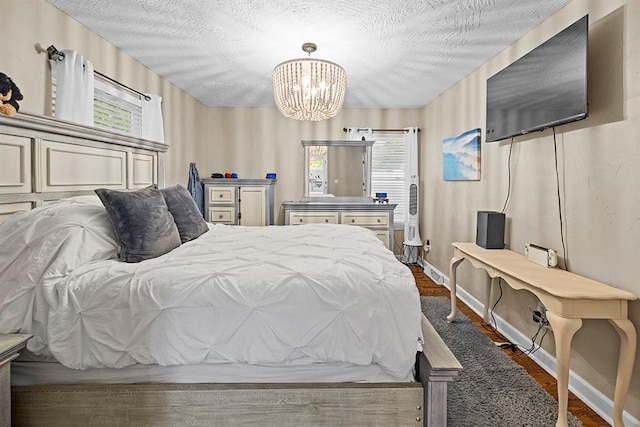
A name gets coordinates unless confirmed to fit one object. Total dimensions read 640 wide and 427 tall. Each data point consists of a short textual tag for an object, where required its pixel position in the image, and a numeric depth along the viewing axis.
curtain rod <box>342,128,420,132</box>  5.43
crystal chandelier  2.81
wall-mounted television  2.05
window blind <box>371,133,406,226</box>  5.50
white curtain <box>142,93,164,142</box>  3.54
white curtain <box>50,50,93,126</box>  2.37
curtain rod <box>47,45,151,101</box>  2.35
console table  1.69
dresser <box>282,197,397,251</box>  4.84
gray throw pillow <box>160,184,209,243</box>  2.50
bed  1.44
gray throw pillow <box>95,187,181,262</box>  1.85
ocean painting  3.60
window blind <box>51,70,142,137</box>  2.98
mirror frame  5.23
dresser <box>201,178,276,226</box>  4.81
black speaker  2.91
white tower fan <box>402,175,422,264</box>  5.39
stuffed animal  1.67
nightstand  1.31
